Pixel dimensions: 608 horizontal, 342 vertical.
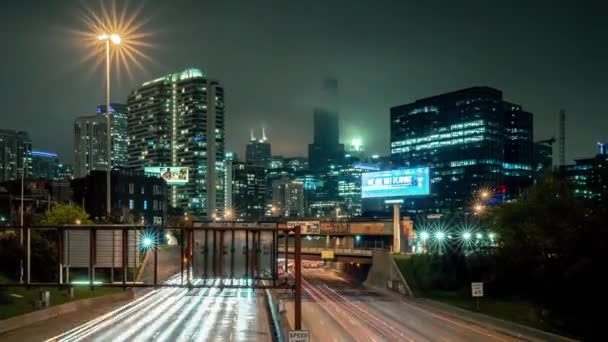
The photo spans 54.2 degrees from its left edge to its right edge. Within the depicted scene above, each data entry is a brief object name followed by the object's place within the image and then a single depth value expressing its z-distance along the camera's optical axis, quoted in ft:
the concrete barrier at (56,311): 146.30
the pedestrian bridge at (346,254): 315.37
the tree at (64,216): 239.30
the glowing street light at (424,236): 317.13
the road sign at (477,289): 189.74
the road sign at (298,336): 74.84
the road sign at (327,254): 323.78
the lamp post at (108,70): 181.06
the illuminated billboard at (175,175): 544.25
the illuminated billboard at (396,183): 278.67
